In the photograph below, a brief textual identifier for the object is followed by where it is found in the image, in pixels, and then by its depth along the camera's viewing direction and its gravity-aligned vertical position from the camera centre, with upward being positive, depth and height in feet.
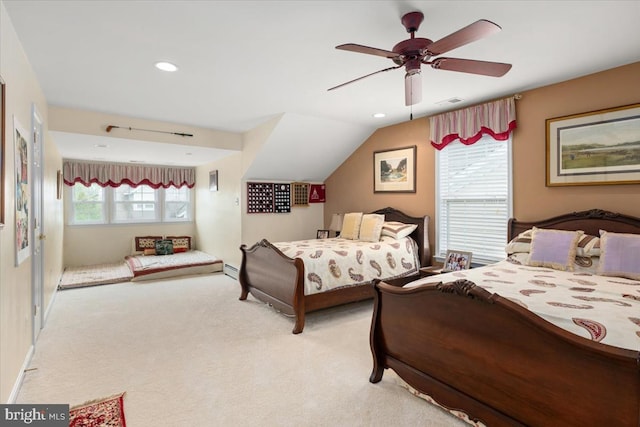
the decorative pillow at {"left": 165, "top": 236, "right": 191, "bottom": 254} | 23.06 -2.42
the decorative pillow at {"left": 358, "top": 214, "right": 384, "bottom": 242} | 14.71 -0.90
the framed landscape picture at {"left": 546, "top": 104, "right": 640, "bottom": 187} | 9.31 +1.80
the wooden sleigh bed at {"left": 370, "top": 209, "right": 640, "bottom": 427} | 4.26 -2.46
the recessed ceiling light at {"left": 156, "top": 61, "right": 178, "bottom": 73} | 8.95 +4.01
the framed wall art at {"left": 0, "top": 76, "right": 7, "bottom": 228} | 5.90 +1.28
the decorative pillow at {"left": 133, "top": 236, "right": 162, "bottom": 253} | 22.36 -2.36
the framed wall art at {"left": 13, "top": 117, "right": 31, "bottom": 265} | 7.14 +0.46
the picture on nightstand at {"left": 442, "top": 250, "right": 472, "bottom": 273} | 12.56 -2.10
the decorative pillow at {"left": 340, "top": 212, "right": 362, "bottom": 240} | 15.78 -0.87
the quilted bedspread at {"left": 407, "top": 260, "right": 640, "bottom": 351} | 4.94 -1.79
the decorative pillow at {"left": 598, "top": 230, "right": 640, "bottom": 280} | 8.10 -1.26
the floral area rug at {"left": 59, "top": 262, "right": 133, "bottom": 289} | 16.48 -3.58
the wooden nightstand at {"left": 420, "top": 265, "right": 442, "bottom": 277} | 12.59 -2.51
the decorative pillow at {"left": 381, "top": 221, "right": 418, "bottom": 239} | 14.30 -0.94
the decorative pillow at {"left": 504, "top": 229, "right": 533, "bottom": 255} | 10.32 -1.19
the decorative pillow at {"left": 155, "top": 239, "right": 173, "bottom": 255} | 22.00 -2.53
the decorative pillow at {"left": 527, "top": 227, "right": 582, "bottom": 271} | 9.15 -1.22
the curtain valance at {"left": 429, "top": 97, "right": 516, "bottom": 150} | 11.78 +3.28
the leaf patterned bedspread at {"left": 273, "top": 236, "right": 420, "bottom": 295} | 11.21 -1.96
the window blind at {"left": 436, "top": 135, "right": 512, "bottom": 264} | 12.36 +0.38
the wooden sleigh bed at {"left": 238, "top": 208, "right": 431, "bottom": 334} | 10.62 -2.74
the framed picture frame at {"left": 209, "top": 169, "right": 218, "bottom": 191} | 20.63 +1.86
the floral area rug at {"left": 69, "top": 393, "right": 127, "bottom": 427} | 6.17 -4.03
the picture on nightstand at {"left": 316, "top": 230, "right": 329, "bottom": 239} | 18.49 -1.45
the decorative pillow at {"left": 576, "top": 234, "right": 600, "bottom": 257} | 8.96 -1.10
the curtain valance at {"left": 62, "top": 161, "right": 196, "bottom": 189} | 20.46 +2.36
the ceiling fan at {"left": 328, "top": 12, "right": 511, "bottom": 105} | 6.13 +3.09
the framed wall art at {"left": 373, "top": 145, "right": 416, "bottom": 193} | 15.31 +1.85
